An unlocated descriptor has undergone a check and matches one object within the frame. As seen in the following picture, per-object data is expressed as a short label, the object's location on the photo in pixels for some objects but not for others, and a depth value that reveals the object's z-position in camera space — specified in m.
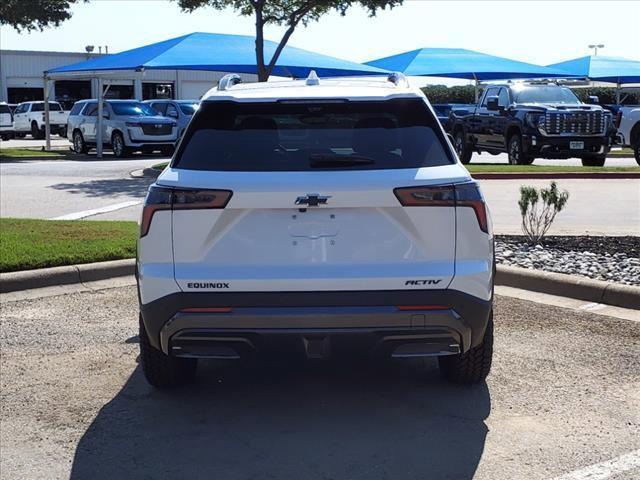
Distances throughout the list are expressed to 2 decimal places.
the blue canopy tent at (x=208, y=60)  25.14
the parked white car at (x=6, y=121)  48.93
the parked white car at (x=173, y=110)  30.25
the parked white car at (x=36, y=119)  47.38
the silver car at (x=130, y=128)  28.09
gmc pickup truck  21.36
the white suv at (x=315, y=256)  4.48
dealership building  62.81
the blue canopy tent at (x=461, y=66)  34.97
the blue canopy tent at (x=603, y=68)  38.12
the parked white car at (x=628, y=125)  24.34
